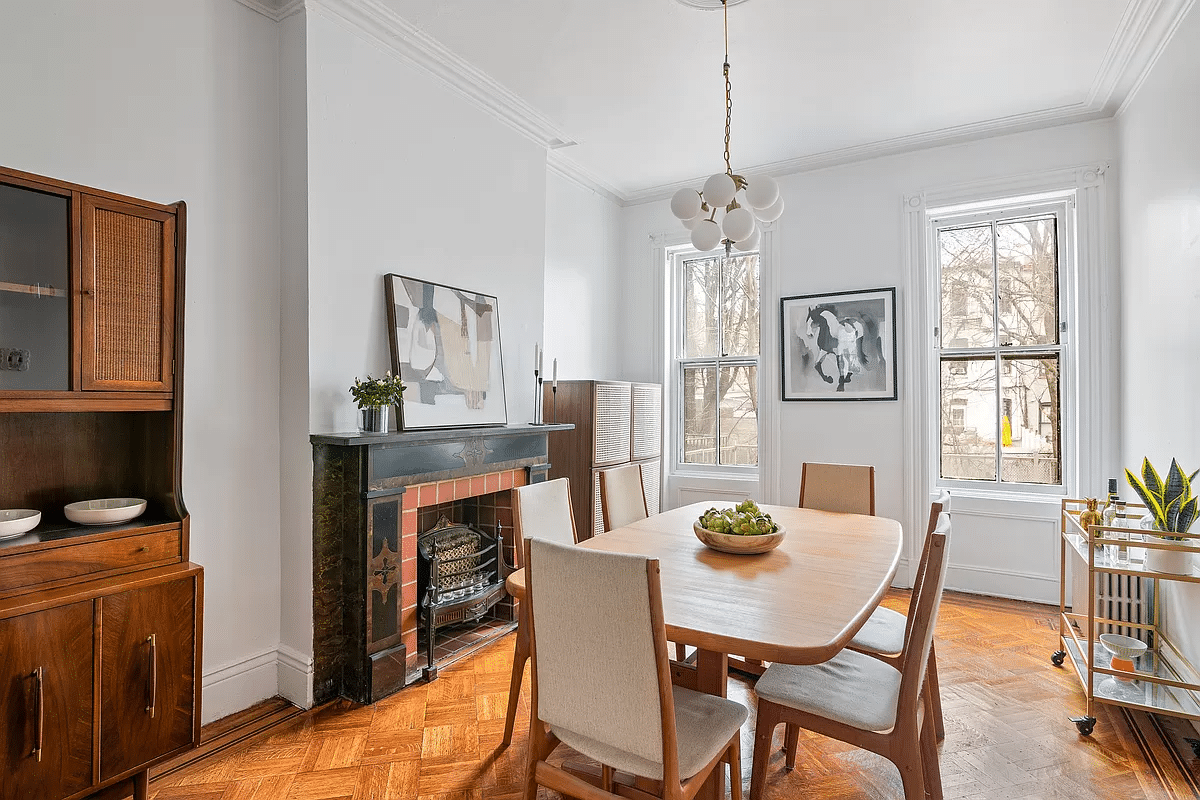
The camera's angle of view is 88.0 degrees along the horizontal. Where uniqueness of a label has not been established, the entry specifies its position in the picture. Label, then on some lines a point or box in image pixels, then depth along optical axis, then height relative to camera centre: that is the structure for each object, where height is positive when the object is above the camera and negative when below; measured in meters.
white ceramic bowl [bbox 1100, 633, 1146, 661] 2.45 -0.98
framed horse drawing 4.28 +0.40
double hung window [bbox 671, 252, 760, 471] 4.95 +0.34
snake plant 2.41 -0.40
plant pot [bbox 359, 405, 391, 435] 2.65 -0.07
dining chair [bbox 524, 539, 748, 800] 1.33 -0.64
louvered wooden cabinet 4.06 -0.23
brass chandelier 2.28 +0.76
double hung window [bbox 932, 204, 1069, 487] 3.96 +0.35
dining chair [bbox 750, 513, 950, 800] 1.55 -0.82
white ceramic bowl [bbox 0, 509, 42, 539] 1.68 -0.32
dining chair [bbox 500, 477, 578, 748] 2.24 -0.48
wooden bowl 2.15 -0.49
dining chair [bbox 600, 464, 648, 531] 2.87 -0.45
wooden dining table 1.43 -0.53
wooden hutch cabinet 1.65 -0.27
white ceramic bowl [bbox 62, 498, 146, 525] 1.84 -0.32
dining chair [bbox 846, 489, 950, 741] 2.12 -0.85
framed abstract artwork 2.96 +0.26
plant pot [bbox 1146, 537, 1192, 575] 2.37 -0.63
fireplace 2.57 -0.66
